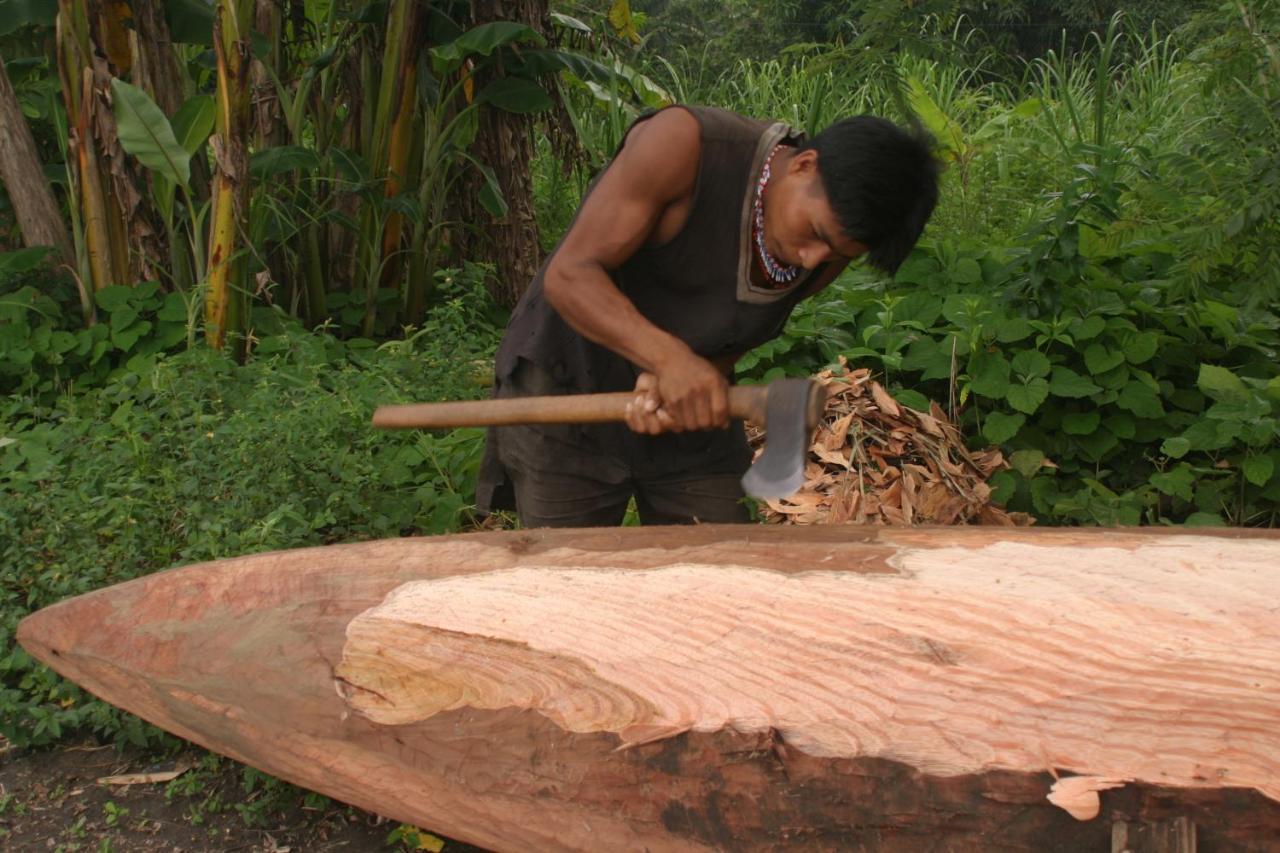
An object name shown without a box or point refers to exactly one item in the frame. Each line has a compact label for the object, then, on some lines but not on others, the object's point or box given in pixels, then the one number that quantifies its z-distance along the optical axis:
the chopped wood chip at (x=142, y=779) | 2.64
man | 1.99
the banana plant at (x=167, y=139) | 3.98
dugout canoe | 1.51
